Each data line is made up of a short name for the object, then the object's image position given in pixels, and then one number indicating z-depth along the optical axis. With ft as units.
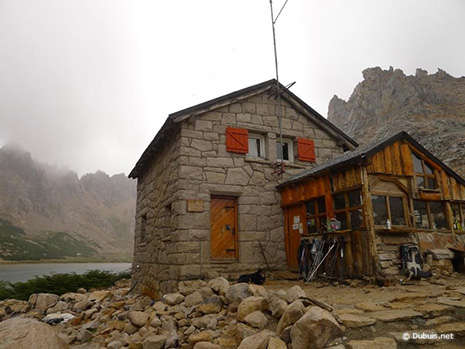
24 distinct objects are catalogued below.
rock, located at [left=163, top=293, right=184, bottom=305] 19.60
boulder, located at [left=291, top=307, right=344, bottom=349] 10.59
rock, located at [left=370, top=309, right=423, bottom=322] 12.17
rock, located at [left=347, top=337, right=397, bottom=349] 10.33
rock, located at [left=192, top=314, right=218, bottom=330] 15.25
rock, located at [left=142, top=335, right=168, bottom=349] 14.52
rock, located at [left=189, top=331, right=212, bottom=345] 14.05
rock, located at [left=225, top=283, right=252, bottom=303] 16.67
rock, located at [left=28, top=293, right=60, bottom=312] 33.01
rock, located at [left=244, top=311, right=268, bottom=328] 13.43
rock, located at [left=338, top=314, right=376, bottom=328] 11.59
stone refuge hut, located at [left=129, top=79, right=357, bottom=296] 25.61
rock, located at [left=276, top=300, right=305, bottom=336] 12.09
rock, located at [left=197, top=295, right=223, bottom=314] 17.02
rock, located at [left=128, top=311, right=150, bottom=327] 18.04
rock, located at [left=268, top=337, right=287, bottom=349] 11.04
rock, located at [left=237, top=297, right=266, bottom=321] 14.70
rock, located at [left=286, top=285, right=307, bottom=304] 14.28
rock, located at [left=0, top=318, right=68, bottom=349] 11.97
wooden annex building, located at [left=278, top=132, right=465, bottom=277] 21.06
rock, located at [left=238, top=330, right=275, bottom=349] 11.28
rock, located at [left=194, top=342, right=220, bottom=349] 13.08
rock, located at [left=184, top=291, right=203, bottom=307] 18.39
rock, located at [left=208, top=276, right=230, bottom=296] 18.39
